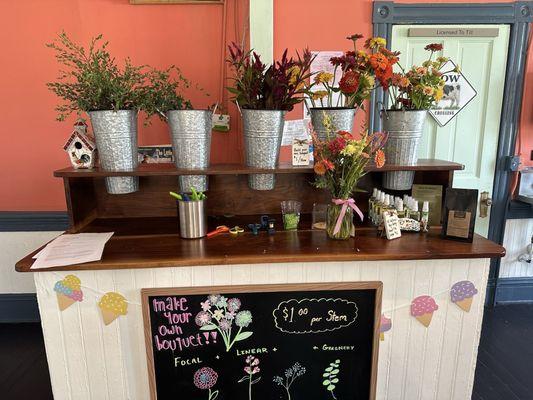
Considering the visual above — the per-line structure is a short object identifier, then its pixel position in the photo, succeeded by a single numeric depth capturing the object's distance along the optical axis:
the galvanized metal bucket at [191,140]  1.51
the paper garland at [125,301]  1.39
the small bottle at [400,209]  1.61
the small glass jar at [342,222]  1.52
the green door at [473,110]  2.45
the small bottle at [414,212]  1.62
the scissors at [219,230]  1.61
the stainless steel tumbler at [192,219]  1.54
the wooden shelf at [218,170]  1.57
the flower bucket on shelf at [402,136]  1.58
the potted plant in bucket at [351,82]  1.44
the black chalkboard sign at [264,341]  1.43
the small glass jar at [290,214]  1.66
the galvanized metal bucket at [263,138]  1.52
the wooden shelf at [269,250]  1.36
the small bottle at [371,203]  1.74
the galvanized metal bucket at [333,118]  1.52
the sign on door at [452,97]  2.50
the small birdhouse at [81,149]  1.65
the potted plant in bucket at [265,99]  1.46
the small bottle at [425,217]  1.61
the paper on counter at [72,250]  1.33
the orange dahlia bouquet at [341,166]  1.41
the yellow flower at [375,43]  1.48
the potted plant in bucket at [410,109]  1.52
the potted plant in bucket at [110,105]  1.49
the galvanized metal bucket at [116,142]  1.51
